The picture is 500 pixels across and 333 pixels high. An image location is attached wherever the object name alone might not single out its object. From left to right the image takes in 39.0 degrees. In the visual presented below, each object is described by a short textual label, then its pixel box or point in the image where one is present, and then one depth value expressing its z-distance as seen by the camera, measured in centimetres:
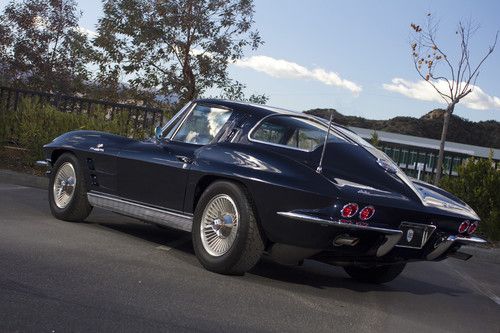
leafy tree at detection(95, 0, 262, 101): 2052
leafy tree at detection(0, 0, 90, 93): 2481
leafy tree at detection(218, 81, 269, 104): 2092
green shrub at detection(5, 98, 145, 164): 1305
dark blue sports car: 562
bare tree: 1738
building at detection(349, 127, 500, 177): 1476
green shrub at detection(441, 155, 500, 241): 1179
